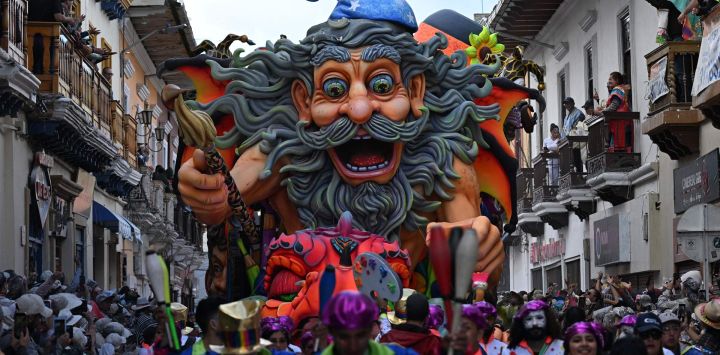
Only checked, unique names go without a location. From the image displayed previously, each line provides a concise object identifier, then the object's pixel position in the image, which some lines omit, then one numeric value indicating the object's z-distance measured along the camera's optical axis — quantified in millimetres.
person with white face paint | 10508
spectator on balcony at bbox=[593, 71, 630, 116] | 28781
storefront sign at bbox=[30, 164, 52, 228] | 25484
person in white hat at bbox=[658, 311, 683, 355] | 11797
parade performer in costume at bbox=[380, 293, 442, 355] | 9484
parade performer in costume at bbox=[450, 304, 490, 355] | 9412
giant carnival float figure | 13836
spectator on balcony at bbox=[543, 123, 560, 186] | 34406
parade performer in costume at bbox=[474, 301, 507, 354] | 11422
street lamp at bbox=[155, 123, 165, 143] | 44562
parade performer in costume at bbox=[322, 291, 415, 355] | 6953
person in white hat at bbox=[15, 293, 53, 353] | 13828
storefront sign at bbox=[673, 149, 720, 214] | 23156
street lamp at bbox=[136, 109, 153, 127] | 40062
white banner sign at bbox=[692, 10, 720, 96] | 21406
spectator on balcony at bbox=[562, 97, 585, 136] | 31903
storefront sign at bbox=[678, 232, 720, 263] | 15461
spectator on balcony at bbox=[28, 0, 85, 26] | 26625
